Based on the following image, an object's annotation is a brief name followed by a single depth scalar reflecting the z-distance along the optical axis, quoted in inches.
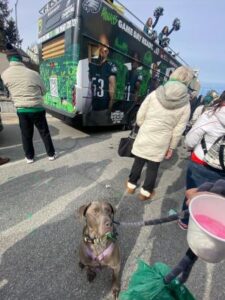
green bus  184.5
